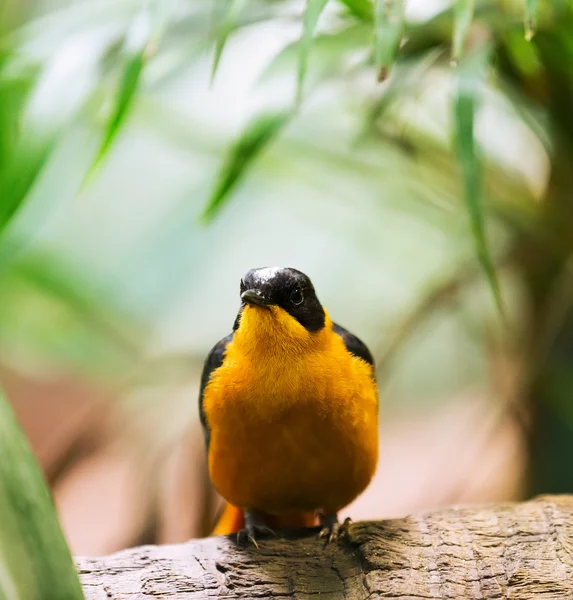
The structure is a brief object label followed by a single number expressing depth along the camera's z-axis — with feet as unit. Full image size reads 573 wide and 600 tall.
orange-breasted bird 10.83
